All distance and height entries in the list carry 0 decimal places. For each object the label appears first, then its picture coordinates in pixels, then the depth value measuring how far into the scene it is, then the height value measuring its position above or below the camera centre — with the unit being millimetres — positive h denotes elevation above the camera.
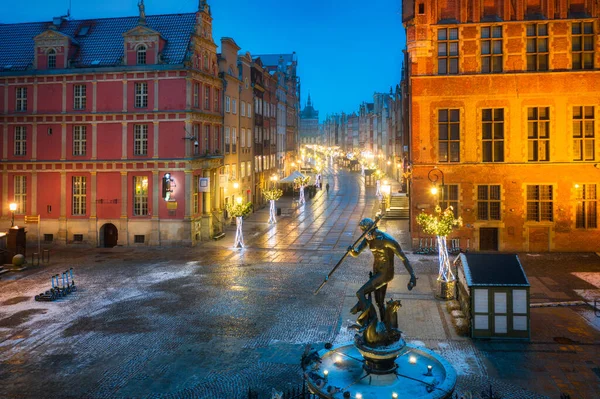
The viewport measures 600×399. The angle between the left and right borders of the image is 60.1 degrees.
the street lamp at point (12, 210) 34812 -428
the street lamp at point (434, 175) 34094 +1683
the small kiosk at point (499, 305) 17500 -3580
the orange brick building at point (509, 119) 33188 +5286
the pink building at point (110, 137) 37406 +4882
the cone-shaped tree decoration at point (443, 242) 22669 -2040
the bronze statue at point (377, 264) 13336 -1651
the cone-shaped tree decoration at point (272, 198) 49188 +362
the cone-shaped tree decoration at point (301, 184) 65625 +2224
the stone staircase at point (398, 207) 51769 -639
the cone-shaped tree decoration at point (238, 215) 36594 -914
